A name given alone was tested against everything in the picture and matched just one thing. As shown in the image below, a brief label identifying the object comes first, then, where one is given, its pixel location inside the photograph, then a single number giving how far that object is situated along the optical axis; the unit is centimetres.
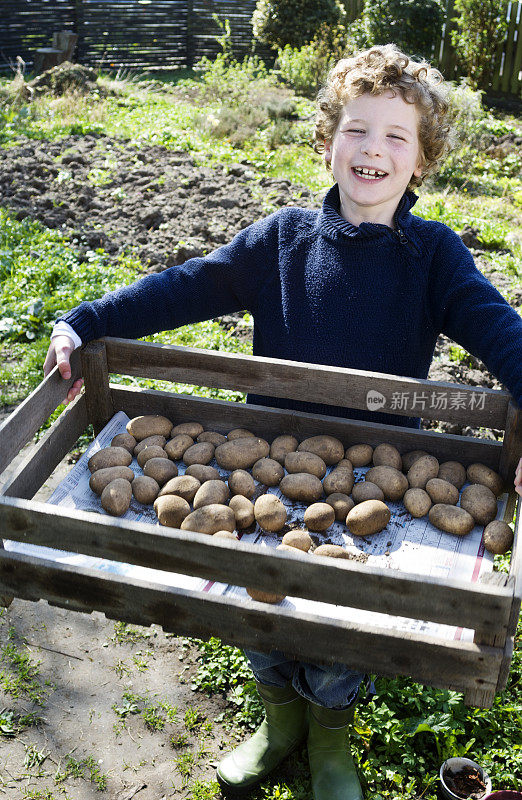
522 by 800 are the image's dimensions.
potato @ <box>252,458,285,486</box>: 199
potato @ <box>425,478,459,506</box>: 188
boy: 218
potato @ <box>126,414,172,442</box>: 217
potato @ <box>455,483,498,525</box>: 182
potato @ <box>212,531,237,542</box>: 174
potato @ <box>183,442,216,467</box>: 207
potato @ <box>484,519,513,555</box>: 173
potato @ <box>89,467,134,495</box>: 193
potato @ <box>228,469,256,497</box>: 194
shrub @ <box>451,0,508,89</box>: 1075
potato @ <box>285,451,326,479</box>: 199
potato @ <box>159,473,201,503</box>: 192
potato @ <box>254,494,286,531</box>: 182
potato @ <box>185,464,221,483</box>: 198
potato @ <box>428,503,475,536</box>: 179
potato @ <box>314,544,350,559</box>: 170
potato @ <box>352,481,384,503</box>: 191
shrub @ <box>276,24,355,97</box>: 1159
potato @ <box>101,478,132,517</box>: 186
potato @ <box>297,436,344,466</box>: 206
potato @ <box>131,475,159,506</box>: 193
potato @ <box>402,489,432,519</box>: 188
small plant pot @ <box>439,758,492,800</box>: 221
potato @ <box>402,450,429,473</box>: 206
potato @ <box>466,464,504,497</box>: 193
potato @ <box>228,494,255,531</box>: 184
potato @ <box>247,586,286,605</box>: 158
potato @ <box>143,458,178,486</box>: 200
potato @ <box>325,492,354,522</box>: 188
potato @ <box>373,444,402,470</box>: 204
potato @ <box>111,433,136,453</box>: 212
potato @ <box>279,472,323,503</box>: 193
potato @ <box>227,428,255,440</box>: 216
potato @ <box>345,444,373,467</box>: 208
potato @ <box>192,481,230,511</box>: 187
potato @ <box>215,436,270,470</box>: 205
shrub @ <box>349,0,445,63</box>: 1128
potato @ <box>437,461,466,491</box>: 197
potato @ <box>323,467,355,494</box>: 195
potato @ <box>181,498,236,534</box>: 175
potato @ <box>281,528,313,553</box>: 175
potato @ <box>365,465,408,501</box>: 194
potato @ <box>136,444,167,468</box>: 206
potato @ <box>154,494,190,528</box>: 181
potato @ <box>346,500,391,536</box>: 181
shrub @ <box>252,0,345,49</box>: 1400
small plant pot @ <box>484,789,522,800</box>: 209
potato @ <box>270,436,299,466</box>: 208
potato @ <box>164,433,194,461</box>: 211
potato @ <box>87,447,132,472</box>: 201
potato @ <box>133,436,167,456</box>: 211
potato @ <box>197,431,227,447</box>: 215
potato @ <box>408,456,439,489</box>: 196
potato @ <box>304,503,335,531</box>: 182
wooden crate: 141
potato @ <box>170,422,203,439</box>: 218
